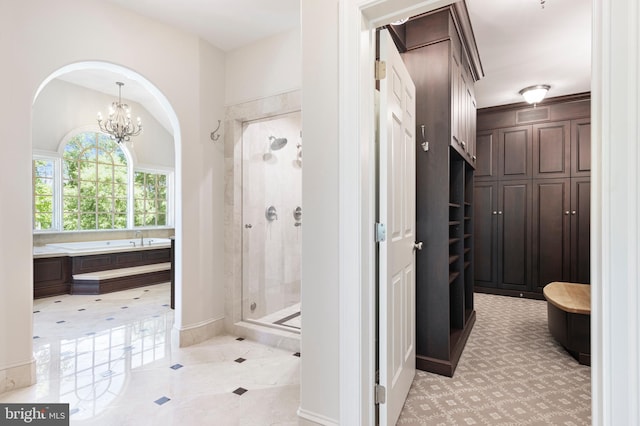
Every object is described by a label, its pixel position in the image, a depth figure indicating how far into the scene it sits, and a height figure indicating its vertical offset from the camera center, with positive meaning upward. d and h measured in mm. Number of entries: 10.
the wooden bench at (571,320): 2611 -955
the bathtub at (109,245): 5117 -596
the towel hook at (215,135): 3209 +767
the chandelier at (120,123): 5098 +1590
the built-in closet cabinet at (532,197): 4438 +196
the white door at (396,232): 1614 -127
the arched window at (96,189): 5367 +431
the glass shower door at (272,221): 3391 -127
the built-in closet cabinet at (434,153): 2426 +447
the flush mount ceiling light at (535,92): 4082 +1521
